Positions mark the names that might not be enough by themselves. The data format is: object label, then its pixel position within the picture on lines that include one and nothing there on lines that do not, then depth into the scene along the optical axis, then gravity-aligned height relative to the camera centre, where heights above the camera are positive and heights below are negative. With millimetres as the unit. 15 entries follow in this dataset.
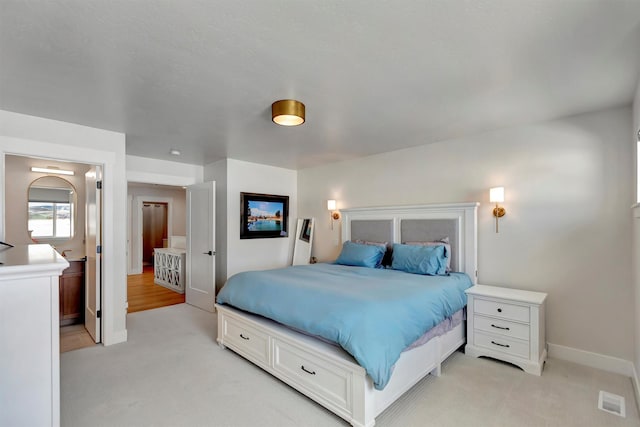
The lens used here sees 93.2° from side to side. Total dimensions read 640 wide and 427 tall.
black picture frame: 4988 -25
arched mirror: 4223 +90
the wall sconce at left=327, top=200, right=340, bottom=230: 5023 +56
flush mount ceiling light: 2553 +873
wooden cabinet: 4059 -1081
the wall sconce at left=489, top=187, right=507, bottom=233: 3250 +154
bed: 1984 -1101
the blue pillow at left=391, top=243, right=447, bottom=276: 3324 -536
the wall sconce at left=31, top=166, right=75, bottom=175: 4164 +639
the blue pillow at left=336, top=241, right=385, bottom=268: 3898 -560
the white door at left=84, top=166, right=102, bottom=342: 3385 -412
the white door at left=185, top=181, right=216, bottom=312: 4637 -510
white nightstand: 2707 -1081
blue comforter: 1958 -729
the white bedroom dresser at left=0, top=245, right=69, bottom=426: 1293 -564
